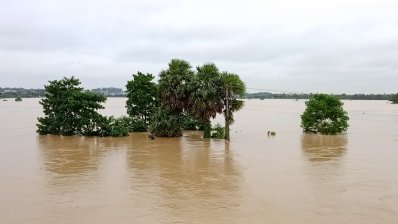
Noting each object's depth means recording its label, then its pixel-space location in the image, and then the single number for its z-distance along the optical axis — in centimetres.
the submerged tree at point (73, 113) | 2794
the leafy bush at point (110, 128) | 2795
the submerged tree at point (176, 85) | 2684
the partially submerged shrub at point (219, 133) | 2800
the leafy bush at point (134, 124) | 3106
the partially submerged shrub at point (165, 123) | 2761
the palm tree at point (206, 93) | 2548
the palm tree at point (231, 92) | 2531
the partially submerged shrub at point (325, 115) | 3081
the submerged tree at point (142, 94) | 3008
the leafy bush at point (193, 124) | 3275
